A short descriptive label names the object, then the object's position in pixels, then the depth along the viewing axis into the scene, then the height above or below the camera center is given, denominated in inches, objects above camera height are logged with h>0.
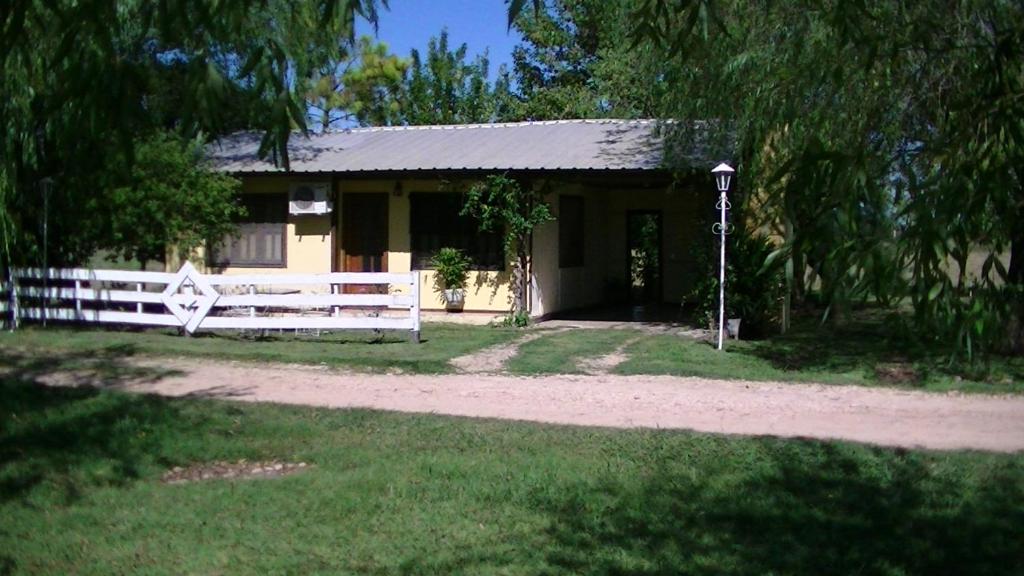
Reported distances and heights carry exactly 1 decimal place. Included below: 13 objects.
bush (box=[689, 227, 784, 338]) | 617.9 -12.1
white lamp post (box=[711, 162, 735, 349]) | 550.9 +29.2
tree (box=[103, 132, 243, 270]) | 668.1 +31.9
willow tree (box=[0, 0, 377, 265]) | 148.6 +26.3
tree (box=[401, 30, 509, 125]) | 1386.6 +213.3
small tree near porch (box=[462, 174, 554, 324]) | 692.7 +28.2
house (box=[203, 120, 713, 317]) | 724.7 +39.3
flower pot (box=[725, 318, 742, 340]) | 629.9 -38.4
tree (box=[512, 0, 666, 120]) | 1159.6 +237.6
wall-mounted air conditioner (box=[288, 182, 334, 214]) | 754.8 +39.9
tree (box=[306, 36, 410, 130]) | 1374.3 +216.3
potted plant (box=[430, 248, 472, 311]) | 729.6 -11.6
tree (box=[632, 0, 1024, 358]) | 130.2 +8.1
